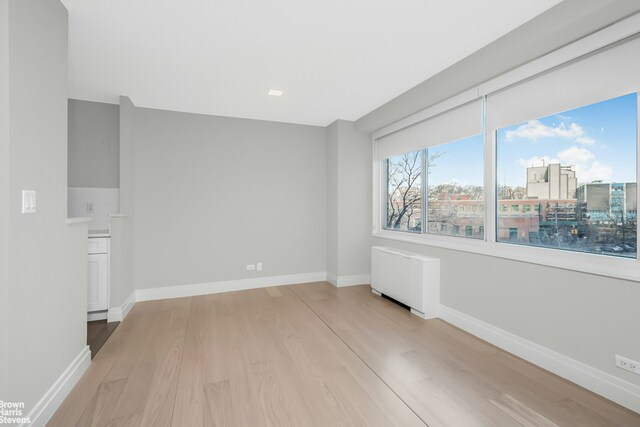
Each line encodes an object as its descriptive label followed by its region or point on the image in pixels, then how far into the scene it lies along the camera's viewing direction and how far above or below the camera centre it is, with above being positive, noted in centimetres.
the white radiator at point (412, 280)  327 -84
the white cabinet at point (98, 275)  315 -70
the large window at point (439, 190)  312 +30
